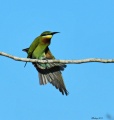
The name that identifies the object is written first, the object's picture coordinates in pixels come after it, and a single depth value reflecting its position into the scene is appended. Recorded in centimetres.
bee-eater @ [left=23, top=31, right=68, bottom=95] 1107
